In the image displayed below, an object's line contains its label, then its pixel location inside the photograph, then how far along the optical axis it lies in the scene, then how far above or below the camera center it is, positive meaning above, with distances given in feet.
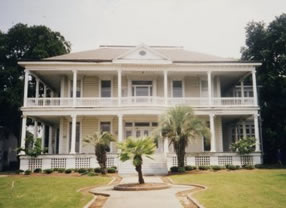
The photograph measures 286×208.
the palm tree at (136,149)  46.20 -0.69
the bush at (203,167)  69.46 -5.03
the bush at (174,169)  68.25 -5.29
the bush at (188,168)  68.64 -5.11
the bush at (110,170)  69.38 -5.49
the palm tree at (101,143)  65.31 +0.30
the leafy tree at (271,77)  88.43 +18.60
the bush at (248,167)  70.31 -5.10
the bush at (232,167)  69.51 -5.03
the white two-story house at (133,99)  72.84 +11.35
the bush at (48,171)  69.51 -5.63
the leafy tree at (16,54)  105.29 +31.93
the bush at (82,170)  69.08 -5.56
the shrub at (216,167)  68.75 -5.00
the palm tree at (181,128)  65.98 +3.30
